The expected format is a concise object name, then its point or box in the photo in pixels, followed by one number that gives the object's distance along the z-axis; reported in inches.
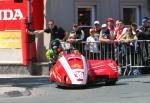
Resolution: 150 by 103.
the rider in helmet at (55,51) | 711.1
